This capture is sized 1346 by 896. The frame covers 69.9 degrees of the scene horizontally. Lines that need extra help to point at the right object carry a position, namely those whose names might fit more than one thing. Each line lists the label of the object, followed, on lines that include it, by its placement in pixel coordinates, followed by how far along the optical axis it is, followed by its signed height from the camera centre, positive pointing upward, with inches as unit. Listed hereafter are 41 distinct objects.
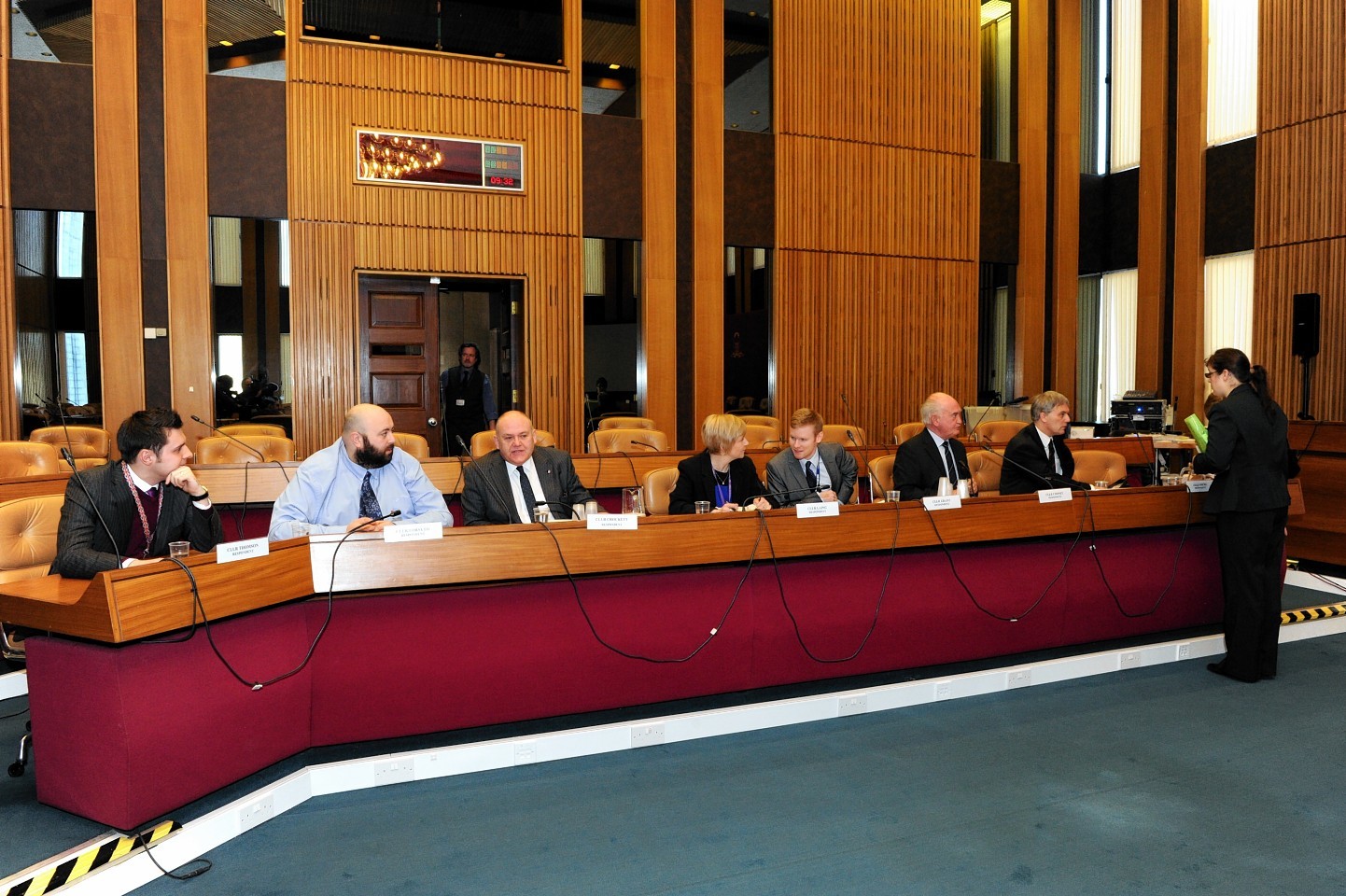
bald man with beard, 143.3 -12.7
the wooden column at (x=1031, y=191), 410.9 +86.3
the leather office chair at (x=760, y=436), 275.9 -11.2
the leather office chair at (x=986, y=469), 230.5 -18.3
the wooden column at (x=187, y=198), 294.5 +62.7
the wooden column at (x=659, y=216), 346.9 +65.8
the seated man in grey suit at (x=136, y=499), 127.0 -13.2
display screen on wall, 314.3 +79.4
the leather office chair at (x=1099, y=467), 226.0 -17.3
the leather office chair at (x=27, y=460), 215.6 -12.6
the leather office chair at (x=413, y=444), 234.7 -10.9
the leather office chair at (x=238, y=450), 235.0 -11.9
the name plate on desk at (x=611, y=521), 132.0 -16.9
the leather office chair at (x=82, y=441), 244.1 -9.5
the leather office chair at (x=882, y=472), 203.6 -16.2
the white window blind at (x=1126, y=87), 425.7 +136.7
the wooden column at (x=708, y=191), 352.5 +75.4
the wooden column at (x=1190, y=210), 391.2 +74.7
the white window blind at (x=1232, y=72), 376.5 +127.7
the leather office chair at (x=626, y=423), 302.4 -7.8
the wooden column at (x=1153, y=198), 403.9 +82.1
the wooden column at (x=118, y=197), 288.7 +62.0
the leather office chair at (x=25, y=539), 135.3 -19.5
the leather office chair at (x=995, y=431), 289.1 -11.1
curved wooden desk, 102.9 -30.9
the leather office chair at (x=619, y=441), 264.5 -11.7
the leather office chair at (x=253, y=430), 251.1 -7.6
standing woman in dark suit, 165.2 -18.4
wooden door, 321.4 +17.4
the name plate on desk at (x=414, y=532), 120.7 -16.6
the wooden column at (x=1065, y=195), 416.8 +86.1
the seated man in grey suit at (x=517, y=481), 168.2 -14.7
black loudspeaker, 315.3 +21.6
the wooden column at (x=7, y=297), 281.0 +31.4
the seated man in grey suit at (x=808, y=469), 178.7 -13.9
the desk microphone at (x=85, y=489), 124.8 -11.3
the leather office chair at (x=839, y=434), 271.7 -10.9
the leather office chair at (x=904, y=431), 295.4 -11.1
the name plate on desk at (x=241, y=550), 108.2 -16.9
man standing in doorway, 327.6 +0.6
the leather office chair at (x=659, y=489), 181.3 -17.3
